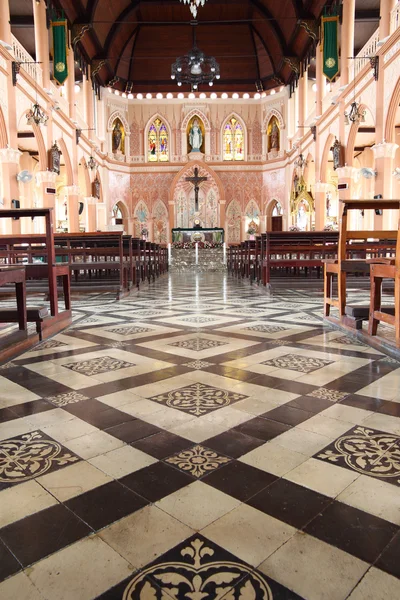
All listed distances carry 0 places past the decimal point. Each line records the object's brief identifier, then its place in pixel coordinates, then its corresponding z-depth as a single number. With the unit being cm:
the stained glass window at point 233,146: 2573
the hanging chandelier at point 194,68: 1617
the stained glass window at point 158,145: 2573
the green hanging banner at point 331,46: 1452
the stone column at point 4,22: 1125
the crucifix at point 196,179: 2342
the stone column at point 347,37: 1445
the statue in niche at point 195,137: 2536
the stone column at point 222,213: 2523
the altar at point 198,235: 2256
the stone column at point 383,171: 1224
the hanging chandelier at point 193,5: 1072
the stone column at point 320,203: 1886
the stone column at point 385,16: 1162
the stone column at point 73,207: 1836
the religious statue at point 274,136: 2492
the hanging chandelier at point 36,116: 1326
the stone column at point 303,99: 2069
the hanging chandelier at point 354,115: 1327
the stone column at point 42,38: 1442
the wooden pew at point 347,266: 409
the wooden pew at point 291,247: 820
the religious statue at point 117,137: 2486
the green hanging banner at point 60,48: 1491
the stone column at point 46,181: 1542
